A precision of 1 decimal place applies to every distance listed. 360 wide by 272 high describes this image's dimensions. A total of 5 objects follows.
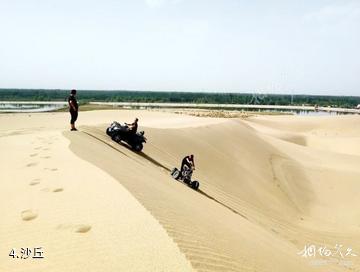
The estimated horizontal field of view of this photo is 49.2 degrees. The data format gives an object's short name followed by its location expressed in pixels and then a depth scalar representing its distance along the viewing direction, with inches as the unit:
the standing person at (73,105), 553.3
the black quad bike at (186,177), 478.3
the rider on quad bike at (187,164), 477.9
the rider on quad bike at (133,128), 584.6
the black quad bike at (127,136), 594.2
